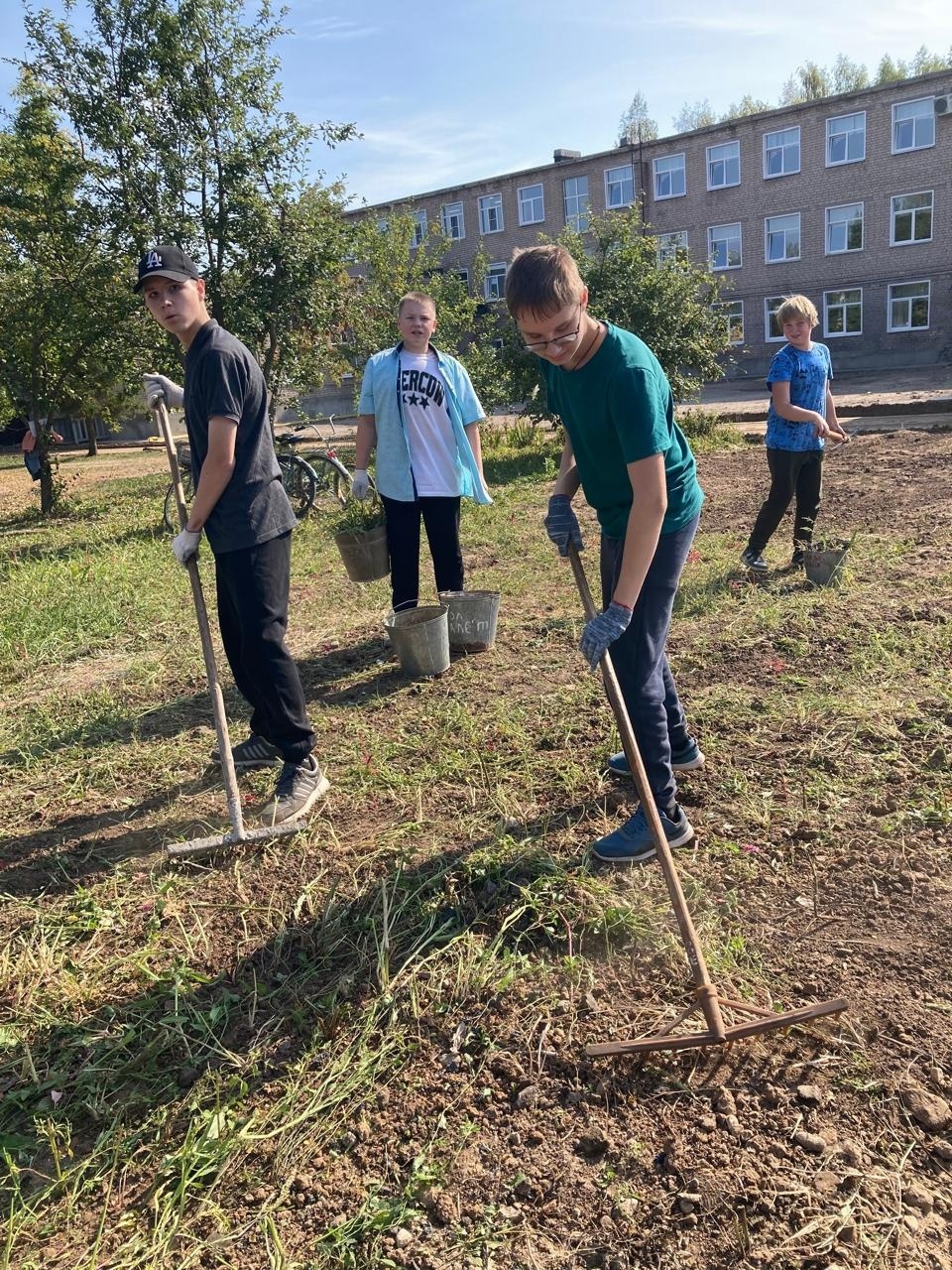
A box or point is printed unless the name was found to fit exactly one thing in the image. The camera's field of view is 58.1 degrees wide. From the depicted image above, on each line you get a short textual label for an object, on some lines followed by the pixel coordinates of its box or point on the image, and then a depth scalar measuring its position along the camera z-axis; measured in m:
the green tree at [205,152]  9.79
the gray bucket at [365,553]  5.06
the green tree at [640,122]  58.73
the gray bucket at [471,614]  4.76
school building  27.81
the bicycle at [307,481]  10.24
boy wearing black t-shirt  2.94
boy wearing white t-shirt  4.45
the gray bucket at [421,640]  4.46
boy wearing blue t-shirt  5.32
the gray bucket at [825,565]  5.26
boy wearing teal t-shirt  2.25
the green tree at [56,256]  9.96
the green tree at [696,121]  55.92
